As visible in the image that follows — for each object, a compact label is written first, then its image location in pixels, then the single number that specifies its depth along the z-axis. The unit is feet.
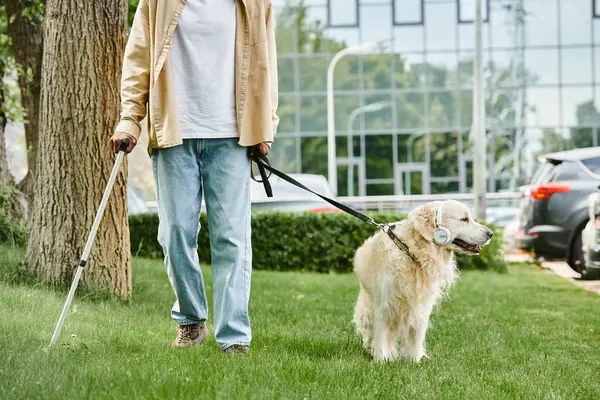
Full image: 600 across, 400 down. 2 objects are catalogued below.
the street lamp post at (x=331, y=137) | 94.73
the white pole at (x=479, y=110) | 60.64
